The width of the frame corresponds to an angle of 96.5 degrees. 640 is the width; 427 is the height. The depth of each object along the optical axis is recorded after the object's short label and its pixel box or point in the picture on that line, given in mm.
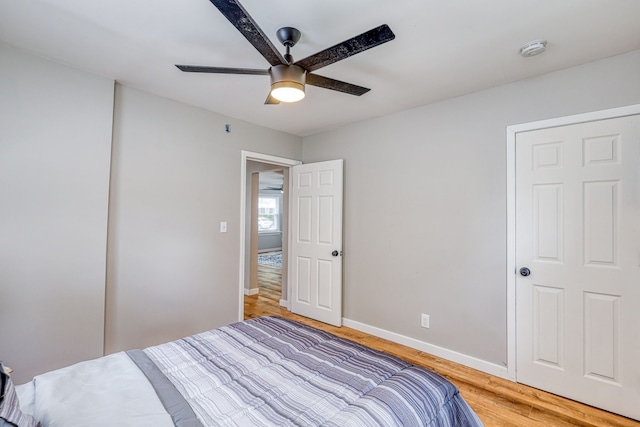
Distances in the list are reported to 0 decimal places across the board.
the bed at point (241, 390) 1035
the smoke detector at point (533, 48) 1839
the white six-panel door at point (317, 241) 3510
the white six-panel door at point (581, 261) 1928
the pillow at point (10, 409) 789
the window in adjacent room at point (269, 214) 10070
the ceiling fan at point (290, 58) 1223
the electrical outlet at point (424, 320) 2855
